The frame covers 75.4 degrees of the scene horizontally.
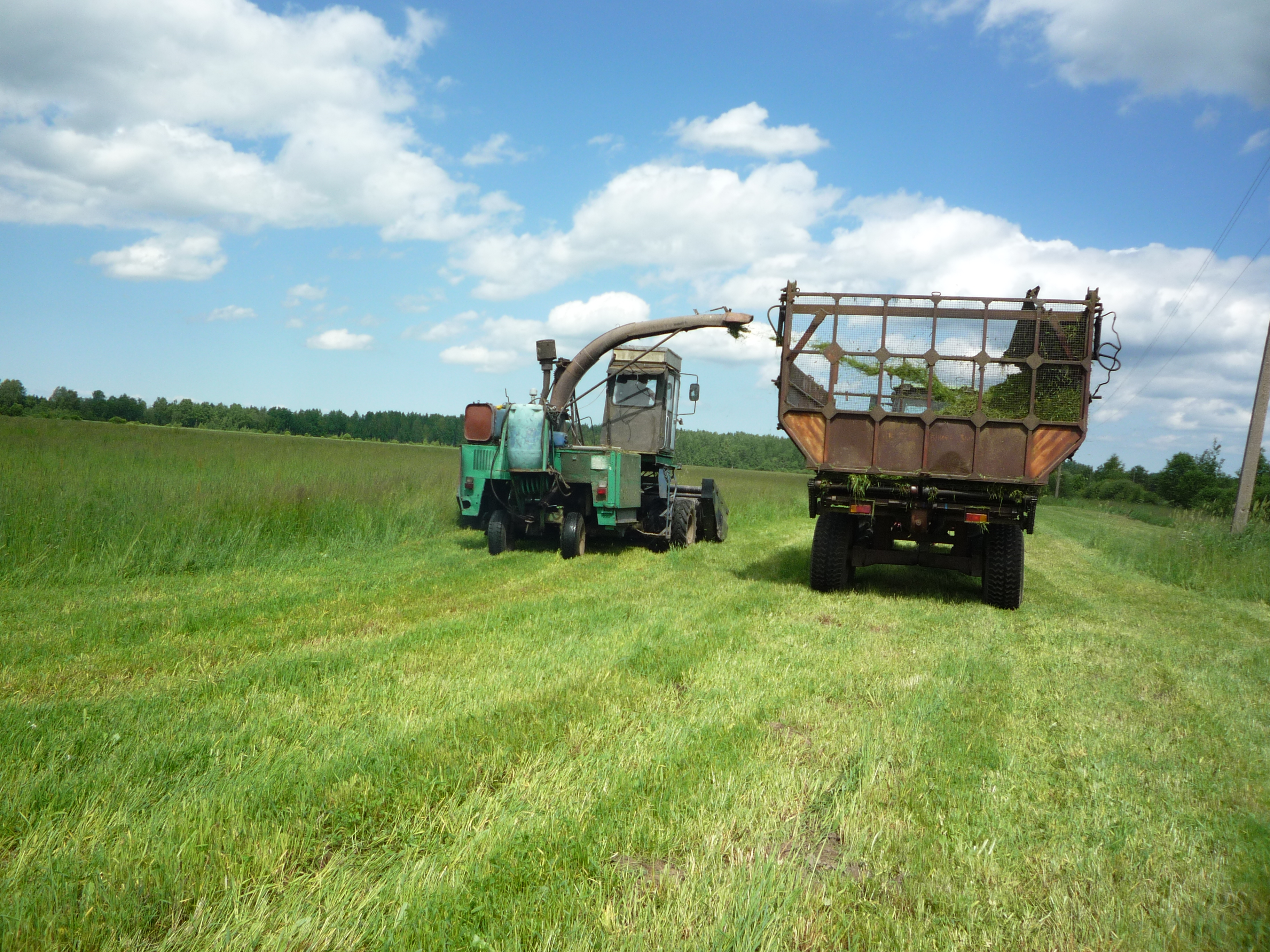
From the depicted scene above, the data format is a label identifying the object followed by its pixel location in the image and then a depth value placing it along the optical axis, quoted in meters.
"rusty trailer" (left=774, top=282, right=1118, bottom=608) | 8.24
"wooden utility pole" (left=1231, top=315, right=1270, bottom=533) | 14.95
